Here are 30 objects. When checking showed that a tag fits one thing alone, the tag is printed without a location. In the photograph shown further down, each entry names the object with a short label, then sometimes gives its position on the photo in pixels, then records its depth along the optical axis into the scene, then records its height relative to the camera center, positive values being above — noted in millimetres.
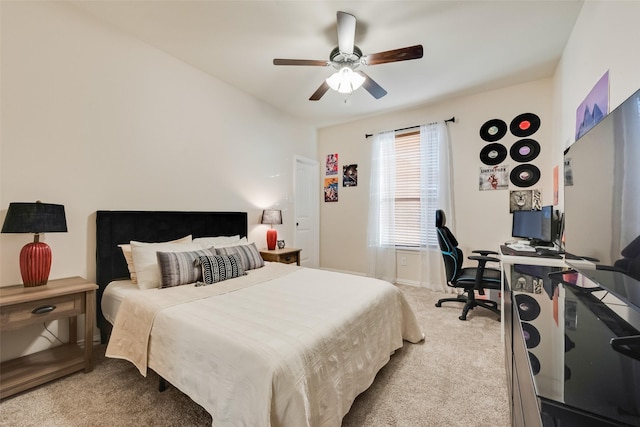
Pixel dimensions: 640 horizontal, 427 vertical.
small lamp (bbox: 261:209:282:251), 3701 -104
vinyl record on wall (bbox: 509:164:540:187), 3293 +520
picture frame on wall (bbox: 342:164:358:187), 4723 +703
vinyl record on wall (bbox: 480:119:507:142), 3482 +1148
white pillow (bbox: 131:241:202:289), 2129 -423
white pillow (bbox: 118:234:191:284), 2256 -409
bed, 1150 -662
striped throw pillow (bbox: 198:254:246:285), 2252 -485
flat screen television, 892 +104
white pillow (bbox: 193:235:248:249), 2736 -310
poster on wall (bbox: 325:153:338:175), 4934 +934
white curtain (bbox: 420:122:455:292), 3781 +314
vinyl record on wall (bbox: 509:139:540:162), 3287 +836
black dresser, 561 -413
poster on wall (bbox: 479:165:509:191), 3471 +513
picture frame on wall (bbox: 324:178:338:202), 4931 +465
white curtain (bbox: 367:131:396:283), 4289 +95
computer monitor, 2641 -107
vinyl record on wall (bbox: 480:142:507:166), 3490 +833
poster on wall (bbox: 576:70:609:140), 1687 +786
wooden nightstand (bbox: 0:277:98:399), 1643 -707
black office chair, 2760 -652
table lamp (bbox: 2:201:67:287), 1736 -113
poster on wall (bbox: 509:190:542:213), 3287 +206
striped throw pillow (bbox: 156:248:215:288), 2133 -464
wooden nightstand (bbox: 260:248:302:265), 3544 -577
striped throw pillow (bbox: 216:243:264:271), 2596 -414
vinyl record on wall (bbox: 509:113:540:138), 3295 +1159
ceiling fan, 2061 +1325
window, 3895 +388
